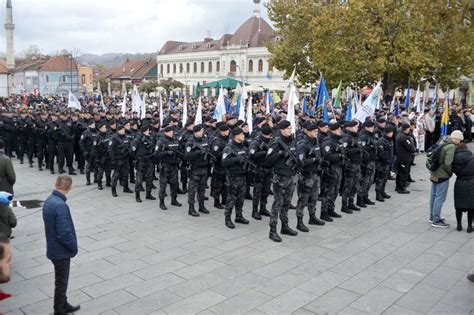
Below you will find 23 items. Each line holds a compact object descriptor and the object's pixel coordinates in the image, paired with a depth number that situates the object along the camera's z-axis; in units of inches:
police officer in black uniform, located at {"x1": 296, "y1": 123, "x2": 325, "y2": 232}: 338.6
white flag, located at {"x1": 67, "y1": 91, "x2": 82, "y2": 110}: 682.2
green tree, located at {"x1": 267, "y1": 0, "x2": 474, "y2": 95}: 874.1
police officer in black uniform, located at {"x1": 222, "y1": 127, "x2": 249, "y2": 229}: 350.0
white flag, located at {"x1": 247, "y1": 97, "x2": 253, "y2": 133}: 485.2
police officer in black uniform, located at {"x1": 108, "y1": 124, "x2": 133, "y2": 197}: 456.8
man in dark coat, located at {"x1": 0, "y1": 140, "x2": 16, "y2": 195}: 280.5
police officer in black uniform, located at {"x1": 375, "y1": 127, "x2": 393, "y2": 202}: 429.7
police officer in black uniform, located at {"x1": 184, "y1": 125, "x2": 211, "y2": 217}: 382.6
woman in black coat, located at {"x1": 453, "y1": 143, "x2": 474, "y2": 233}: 323.9
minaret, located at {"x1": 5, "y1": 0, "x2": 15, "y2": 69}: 3228.3
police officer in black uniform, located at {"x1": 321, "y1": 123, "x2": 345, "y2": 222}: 365.7
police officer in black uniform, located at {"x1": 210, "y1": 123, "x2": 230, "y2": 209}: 393.5
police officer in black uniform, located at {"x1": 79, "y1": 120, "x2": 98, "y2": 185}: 505.7
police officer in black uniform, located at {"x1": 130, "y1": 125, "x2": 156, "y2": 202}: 438.9
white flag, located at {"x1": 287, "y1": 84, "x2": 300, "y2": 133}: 414.3
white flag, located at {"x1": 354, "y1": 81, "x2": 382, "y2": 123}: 509.7
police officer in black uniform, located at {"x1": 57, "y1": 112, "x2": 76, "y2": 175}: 557.6
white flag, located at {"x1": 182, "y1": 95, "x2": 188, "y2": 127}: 499.9
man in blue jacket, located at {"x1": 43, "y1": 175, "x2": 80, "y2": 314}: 198.7
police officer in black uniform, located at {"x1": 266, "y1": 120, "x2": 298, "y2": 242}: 319.0
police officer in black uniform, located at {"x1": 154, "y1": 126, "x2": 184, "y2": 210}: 409.1
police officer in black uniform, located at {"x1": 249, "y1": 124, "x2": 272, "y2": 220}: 351.6
